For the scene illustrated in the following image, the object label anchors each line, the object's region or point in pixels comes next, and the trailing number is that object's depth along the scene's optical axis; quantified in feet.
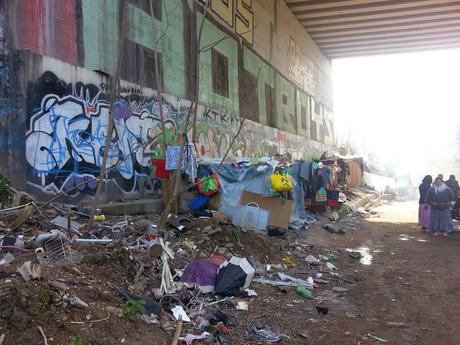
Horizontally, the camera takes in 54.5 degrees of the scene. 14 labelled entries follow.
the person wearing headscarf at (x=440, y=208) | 40.45
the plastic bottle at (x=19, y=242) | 17.52
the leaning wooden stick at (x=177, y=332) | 13.31
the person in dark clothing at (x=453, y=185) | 47.39
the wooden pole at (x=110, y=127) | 21.29
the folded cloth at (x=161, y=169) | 31.83
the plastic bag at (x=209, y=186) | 32.42
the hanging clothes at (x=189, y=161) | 32.17
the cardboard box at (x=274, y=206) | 32.65
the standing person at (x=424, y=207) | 43.60
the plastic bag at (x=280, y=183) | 32.12
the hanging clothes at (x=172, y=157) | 30.86
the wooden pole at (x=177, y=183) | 21.14
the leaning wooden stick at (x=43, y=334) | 11.46
